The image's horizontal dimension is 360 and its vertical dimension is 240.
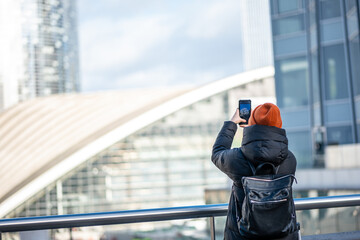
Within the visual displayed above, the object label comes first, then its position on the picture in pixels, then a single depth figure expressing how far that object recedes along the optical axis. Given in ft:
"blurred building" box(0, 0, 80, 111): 481.46
